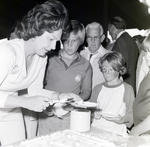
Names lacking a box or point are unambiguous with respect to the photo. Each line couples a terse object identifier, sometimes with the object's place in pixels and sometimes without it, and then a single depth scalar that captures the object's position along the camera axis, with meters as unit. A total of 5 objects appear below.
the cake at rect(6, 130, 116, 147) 0.87
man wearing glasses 1.86
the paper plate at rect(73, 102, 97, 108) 1.06
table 0.88
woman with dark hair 1.13
